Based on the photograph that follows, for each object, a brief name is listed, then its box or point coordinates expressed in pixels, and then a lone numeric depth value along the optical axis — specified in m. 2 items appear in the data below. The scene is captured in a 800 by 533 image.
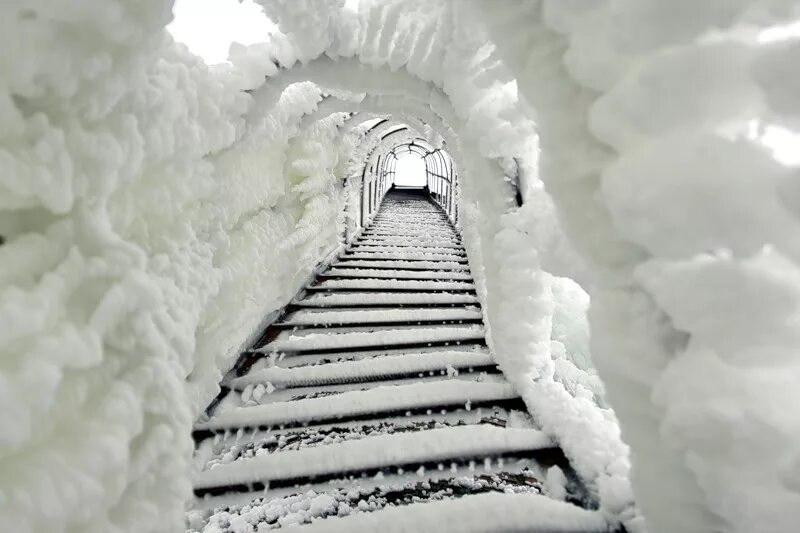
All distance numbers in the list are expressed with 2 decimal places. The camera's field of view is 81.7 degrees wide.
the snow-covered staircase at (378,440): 1.27
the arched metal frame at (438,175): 7.37
